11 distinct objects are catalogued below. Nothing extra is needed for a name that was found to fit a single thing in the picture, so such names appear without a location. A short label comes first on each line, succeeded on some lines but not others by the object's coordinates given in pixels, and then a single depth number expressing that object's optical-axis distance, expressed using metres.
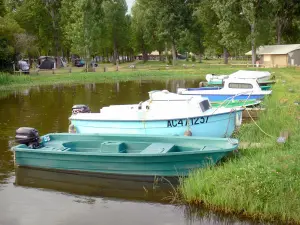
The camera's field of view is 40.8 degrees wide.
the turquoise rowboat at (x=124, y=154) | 11.83
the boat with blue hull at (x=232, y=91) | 24.30
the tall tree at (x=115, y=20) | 79.56
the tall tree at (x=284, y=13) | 61.69
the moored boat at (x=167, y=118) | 15.42
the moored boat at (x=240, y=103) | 21.30
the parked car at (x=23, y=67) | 52.78
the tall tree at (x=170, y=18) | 66.81
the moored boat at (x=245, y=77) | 27.91
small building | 55.16
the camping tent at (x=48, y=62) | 65.23
